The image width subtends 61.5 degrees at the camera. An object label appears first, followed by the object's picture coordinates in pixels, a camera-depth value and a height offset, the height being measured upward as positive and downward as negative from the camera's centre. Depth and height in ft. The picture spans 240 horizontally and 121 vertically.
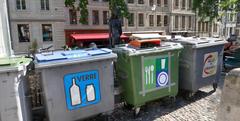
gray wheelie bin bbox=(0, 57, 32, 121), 8.50 -2.43
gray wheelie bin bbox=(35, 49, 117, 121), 9.68 -2.54
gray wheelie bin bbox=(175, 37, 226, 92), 14.57 -2.33
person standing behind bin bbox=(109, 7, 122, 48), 20.23 +0.48
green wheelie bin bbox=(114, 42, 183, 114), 12.08 -2.54
